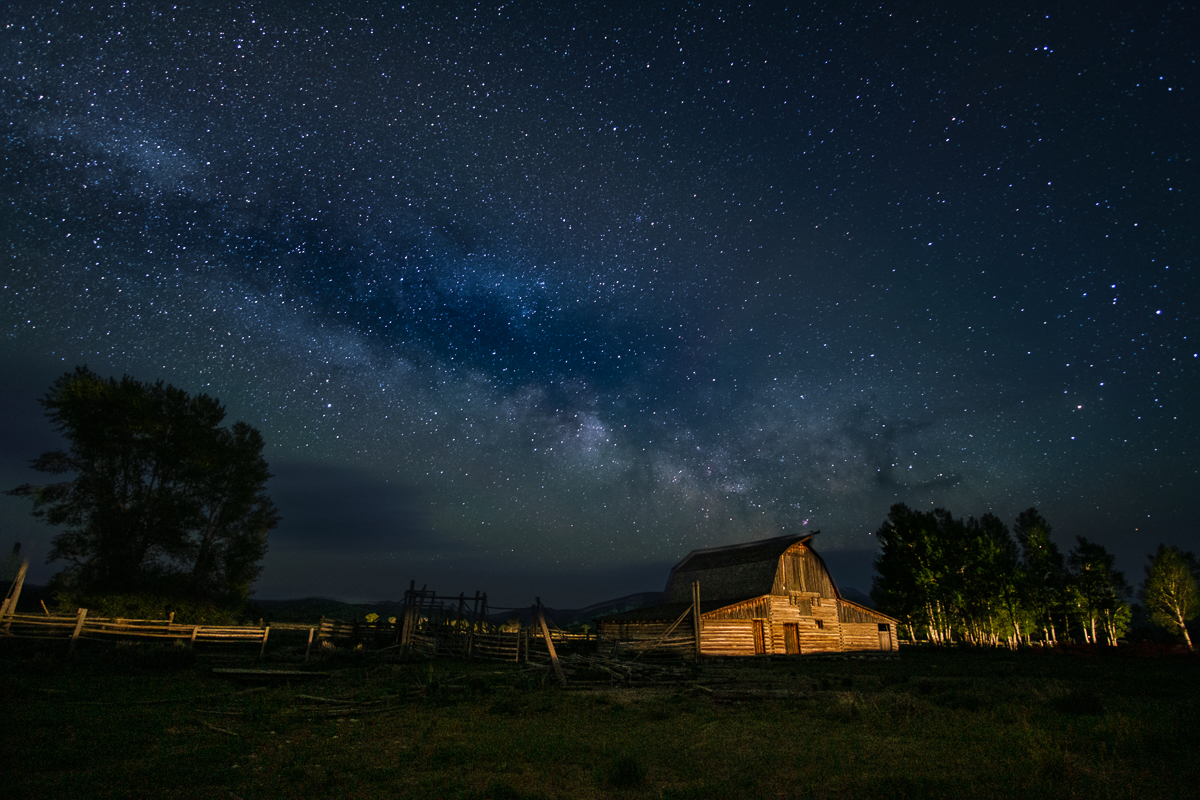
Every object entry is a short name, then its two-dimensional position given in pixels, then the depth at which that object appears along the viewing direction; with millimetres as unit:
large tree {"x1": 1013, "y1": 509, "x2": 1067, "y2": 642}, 49812
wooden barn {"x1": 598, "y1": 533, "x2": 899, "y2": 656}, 33531
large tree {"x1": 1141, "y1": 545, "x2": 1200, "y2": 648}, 59156
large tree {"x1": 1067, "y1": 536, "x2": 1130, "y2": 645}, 52656
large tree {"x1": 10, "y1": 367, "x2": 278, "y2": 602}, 31906
